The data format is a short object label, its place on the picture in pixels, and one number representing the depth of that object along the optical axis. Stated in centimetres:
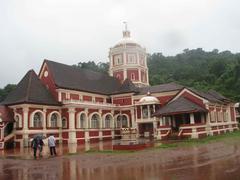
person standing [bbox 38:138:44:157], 2070
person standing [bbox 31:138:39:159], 2016
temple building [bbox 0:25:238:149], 3316
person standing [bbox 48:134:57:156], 2032
